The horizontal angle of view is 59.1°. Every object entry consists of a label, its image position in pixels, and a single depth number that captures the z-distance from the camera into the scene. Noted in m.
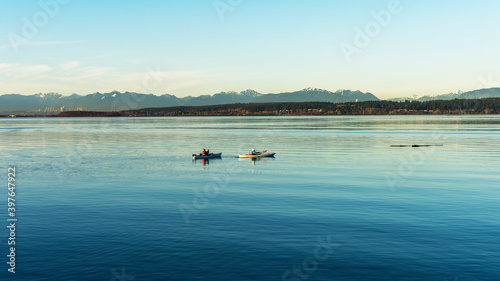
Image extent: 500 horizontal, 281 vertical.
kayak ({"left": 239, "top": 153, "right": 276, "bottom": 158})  66.06
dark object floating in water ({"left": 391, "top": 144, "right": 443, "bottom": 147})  83.72
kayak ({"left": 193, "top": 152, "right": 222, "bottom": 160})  65.81
